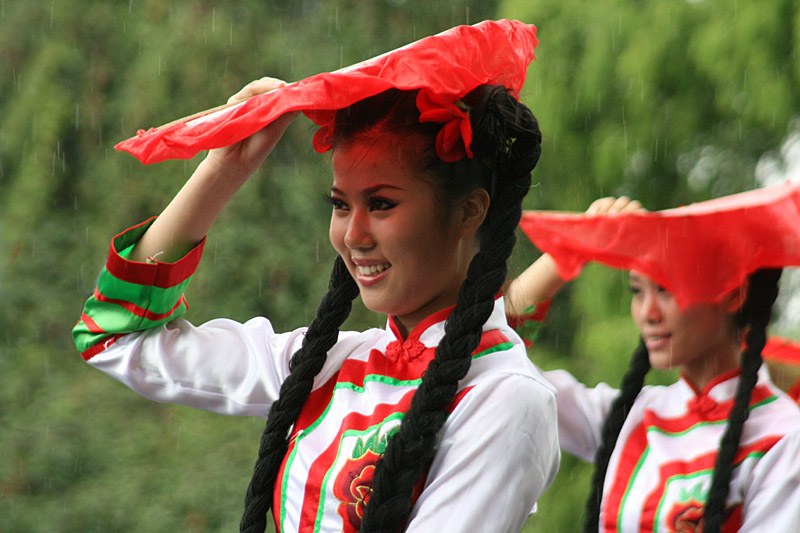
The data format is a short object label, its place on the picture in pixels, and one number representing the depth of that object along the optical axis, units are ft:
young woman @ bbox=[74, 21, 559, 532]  12.68
